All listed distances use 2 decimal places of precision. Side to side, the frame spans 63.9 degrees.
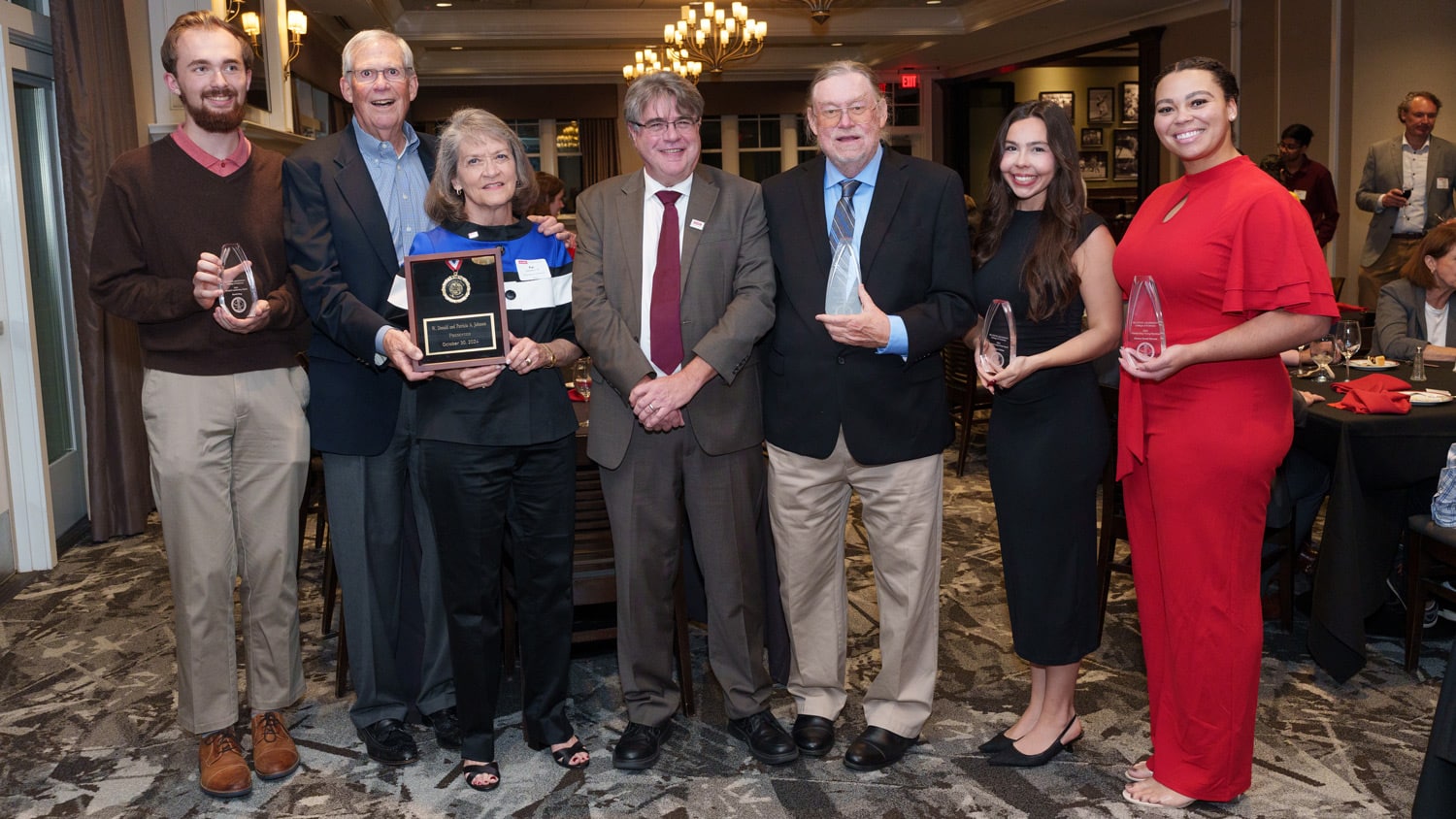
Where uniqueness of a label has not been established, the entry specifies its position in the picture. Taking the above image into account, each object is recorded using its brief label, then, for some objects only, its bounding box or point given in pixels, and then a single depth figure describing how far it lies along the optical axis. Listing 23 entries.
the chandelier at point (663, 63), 11.81
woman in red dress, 2.71
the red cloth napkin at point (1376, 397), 3.85
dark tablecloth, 3.73
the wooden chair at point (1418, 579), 3.72
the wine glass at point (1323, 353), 4.52
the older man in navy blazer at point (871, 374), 3.05
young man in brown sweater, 3.06
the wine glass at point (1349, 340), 4.59
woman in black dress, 2.97
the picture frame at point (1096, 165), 16.58
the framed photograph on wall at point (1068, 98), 16.77
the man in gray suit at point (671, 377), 3.04
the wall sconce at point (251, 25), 7.20
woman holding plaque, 3.02
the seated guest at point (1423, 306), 4.82
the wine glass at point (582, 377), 4.40
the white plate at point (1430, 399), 3.95
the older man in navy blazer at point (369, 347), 3.11
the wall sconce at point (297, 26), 8.54
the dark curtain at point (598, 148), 17.69
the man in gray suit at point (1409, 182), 8.17
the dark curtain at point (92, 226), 5.53
